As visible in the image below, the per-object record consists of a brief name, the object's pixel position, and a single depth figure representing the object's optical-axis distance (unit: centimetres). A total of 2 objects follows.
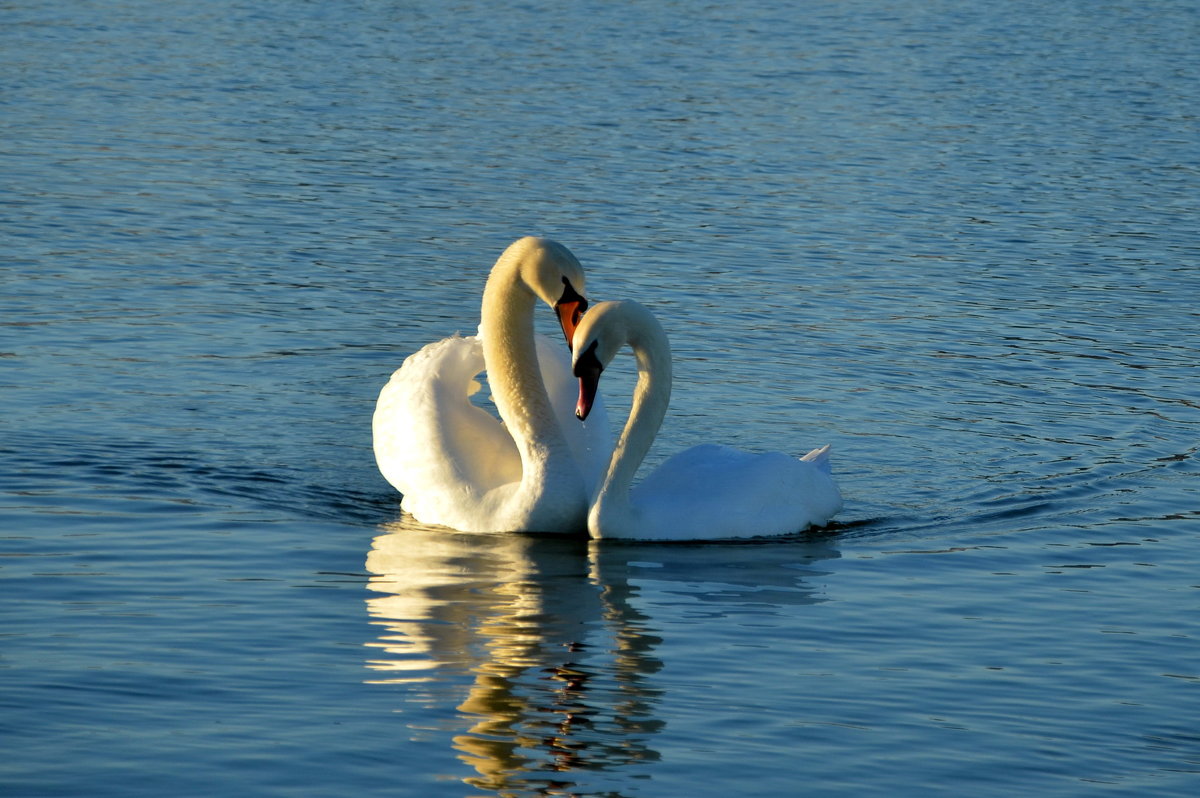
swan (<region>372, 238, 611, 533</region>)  2006
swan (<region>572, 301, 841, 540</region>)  1973
